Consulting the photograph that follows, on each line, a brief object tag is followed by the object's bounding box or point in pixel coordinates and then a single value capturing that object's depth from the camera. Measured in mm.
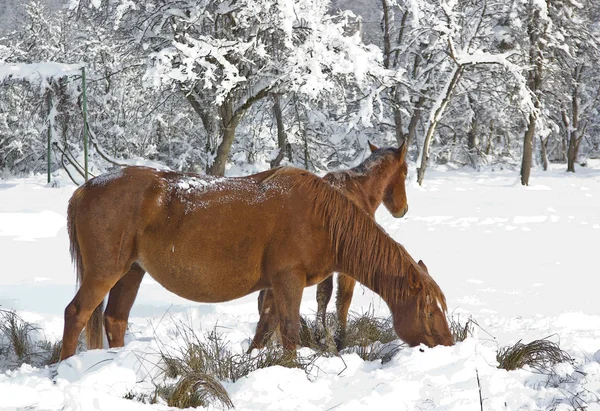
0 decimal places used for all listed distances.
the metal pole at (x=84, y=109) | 24194
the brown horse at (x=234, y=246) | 8023
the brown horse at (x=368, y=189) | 10773
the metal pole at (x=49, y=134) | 41706
